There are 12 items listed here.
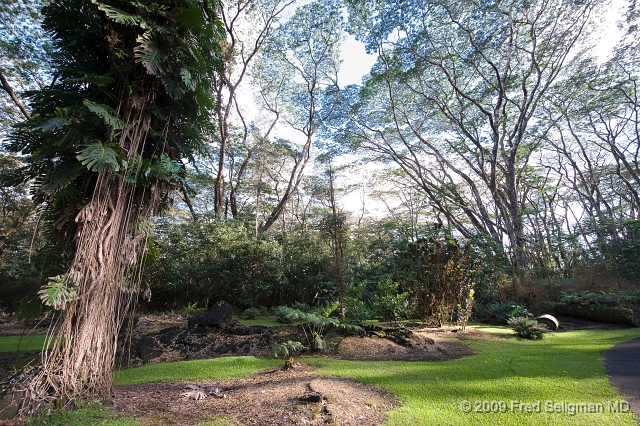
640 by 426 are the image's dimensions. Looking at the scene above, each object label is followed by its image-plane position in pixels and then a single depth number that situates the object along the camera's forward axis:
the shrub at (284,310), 4.43
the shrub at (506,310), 7.21
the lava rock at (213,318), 5.91
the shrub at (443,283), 6.04
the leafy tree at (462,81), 10.78
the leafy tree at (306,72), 13.20
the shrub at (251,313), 8.57
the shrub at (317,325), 4.21
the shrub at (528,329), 5.41
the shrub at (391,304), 6.13
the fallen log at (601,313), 6.60
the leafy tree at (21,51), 8.58
